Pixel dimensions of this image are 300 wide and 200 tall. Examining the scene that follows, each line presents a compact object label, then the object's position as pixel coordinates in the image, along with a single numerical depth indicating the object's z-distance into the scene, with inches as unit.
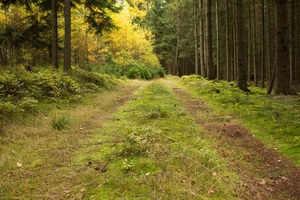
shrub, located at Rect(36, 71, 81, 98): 332.2
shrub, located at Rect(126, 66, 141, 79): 922.1
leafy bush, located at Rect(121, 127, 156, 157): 157.8
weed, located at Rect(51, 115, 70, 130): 222.2
